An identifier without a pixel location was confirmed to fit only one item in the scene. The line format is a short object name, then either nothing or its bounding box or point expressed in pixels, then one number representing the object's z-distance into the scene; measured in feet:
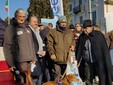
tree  54.39
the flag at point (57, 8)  18.87
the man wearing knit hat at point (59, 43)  10.03
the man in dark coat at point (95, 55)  11.18
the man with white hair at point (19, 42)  7.99
